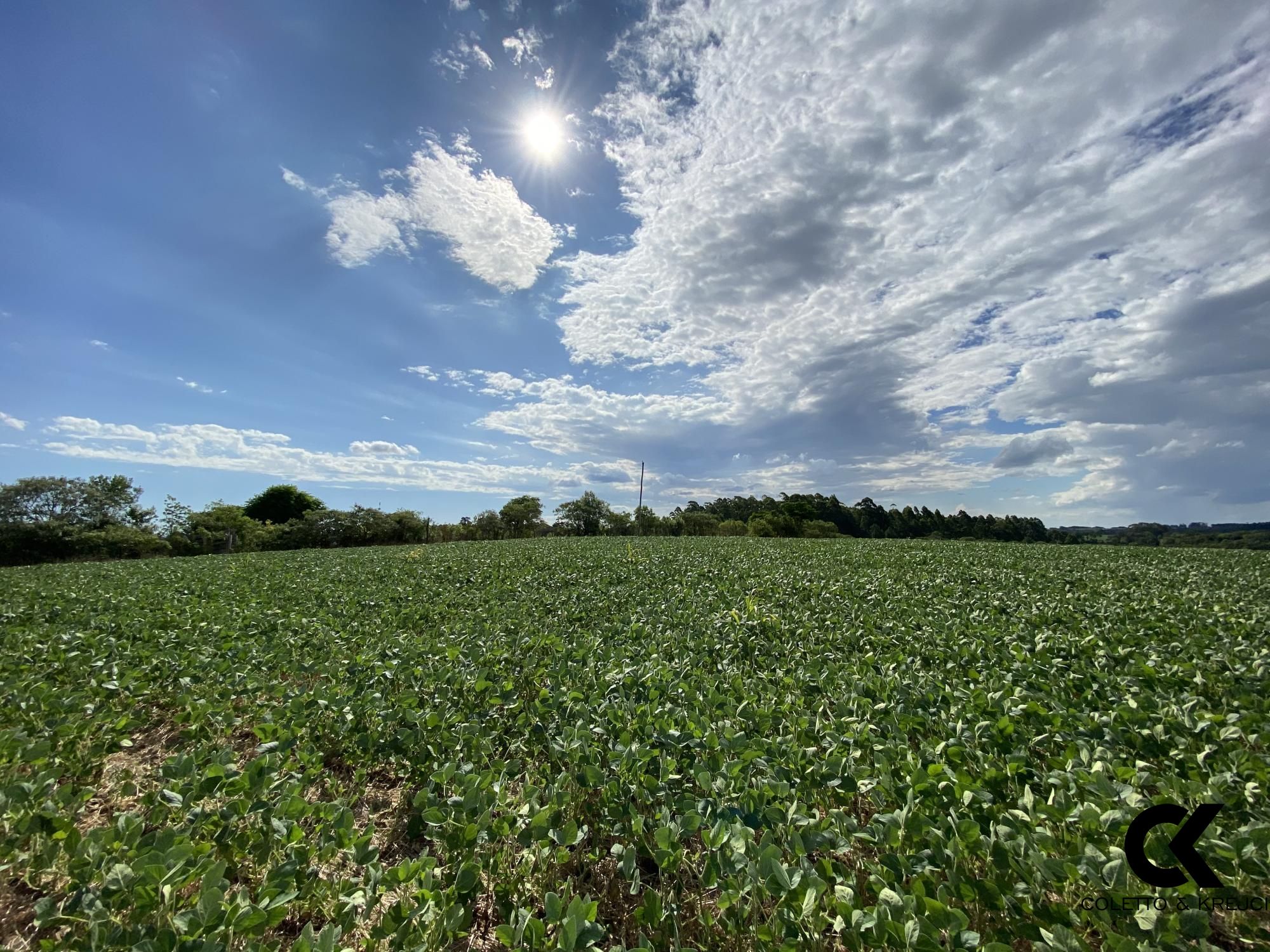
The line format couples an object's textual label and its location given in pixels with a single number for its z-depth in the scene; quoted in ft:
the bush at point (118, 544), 106.32
